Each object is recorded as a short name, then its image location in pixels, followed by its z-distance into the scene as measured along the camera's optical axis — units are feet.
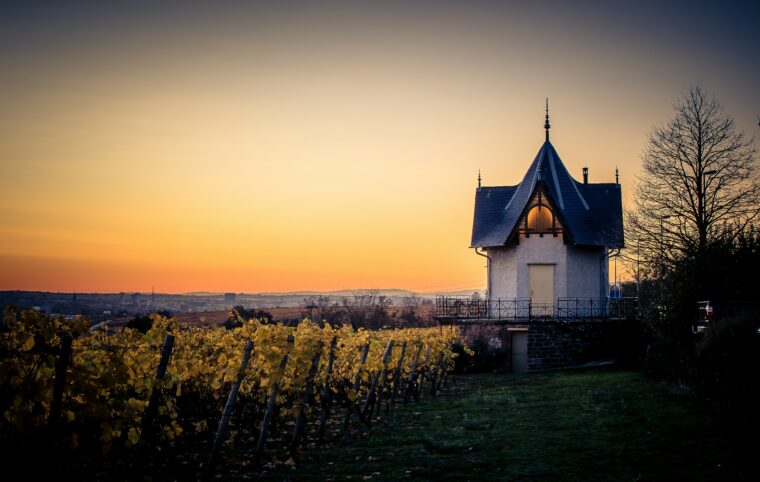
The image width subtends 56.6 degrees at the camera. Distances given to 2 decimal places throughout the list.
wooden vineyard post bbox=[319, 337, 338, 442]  42.87
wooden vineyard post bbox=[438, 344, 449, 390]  79.92
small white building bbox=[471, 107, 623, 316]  108.78
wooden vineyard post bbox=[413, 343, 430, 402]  66.80
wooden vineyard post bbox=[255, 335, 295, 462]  36.24
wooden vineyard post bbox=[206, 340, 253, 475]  32.19
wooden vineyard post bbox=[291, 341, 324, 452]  38.78
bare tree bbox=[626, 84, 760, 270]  92.27
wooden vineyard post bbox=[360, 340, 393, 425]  49.36
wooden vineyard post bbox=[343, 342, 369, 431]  48.76
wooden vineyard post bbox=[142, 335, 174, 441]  27.68
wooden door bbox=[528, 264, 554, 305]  109.50
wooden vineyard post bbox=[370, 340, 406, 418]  54.53
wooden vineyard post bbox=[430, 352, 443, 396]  72.38
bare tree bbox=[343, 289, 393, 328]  160.45
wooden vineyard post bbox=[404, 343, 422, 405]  64.64
